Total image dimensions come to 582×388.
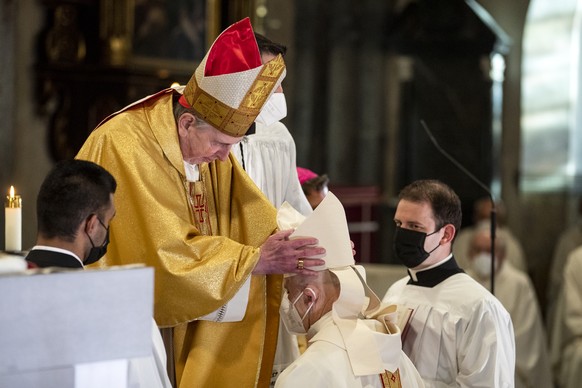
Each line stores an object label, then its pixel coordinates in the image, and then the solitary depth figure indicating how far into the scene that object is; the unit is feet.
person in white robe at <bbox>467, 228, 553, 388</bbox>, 29.66
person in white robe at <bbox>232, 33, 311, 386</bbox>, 16.29
